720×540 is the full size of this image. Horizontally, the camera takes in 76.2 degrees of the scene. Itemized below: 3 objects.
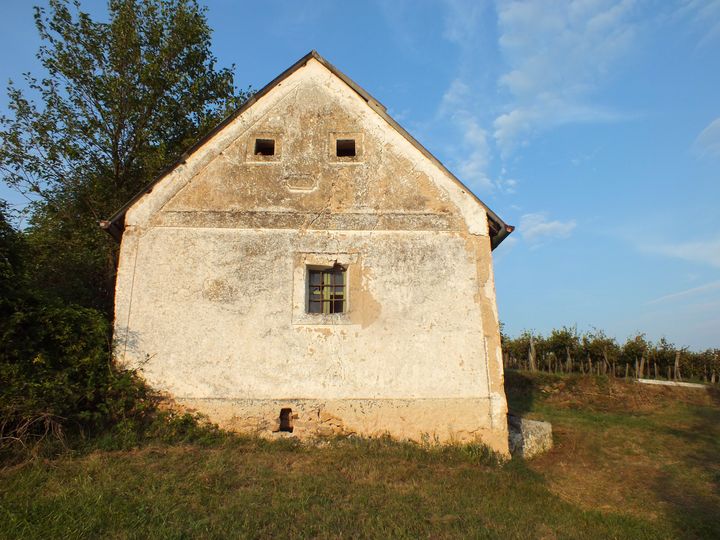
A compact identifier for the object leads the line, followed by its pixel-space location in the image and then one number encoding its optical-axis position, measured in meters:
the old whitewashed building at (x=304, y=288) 7.76
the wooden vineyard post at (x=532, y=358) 20.16
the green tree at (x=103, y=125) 13.03
